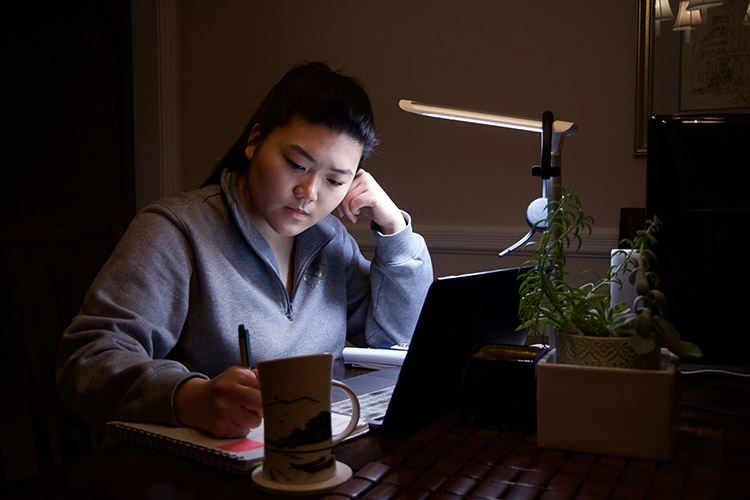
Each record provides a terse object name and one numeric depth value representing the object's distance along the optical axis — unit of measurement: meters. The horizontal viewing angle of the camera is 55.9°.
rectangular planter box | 0.71
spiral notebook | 0.68
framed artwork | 2.07
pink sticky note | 0.71
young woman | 0.90
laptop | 0.79
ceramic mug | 0.61
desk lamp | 1.12
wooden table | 0.62
